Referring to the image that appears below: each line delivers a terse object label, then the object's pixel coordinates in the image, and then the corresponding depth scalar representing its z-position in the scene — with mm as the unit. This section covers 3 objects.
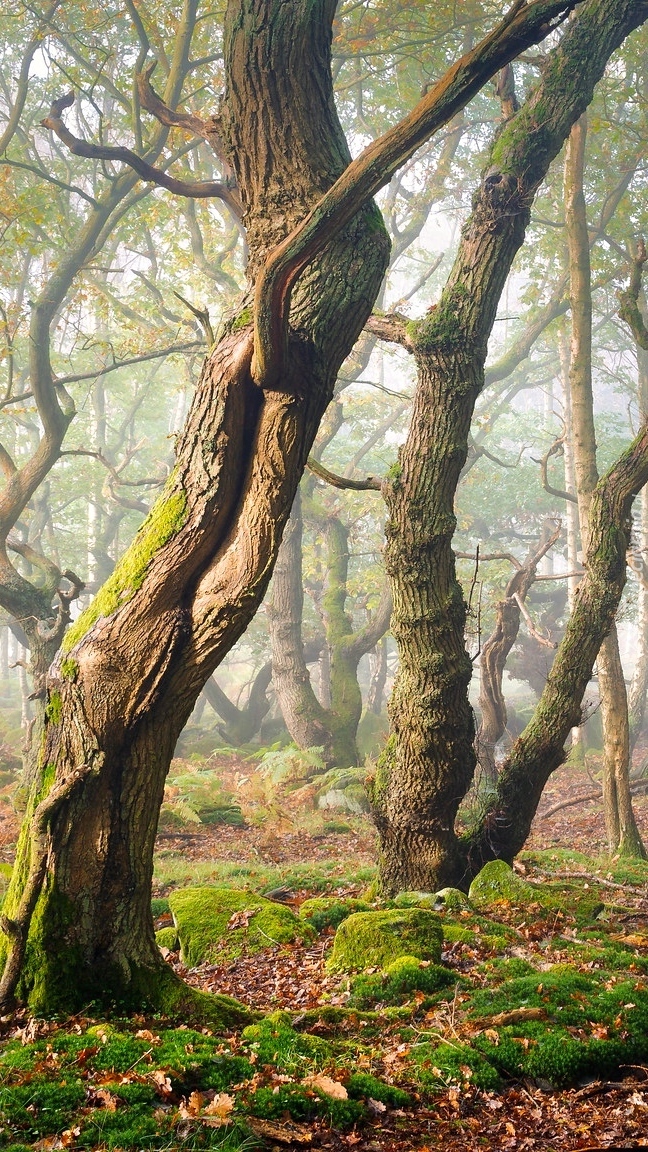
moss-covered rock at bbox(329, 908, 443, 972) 5348
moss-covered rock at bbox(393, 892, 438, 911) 6410
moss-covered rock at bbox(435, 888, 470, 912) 6352
